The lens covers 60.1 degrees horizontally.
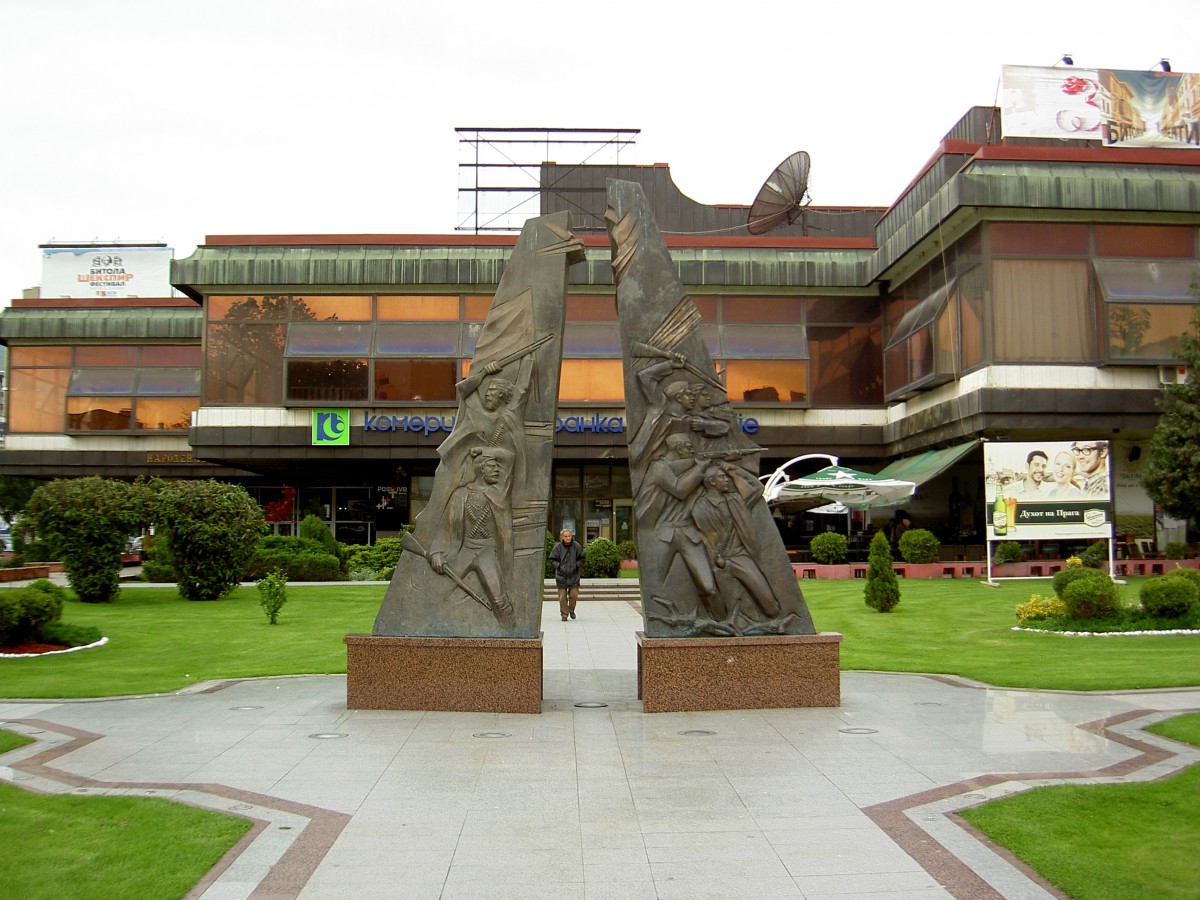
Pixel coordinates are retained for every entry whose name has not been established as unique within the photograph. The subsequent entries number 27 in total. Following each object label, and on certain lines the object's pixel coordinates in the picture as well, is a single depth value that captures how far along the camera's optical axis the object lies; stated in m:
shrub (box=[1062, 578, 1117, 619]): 17.64
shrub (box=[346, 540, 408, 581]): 32.25
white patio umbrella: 29.70
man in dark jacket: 21.84
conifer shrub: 21.27
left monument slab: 11.42
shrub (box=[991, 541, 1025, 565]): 28.52
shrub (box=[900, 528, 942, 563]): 29.52
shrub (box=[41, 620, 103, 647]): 16.47
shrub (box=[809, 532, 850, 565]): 30.89
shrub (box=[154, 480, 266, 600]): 23.95
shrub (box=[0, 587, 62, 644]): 15.61
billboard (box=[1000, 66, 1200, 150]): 32.12
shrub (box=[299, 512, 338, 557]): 33.03
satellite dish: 35.75
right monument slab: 11.45
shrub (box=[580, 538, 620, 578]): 32.31
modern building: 29.52
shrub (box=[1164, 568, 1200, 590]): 17.41
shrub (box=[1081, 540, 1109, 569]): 24.94
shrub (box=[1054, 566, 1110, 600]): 18.06
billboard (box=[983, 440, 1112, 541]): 24.83
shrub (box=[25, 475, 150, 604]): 22.56
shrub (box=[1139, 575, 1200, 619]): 17.02
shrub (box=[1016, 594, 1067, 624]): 18.42
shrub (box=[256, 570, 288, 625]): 20.02
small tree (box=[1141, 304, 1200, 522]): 24.48
